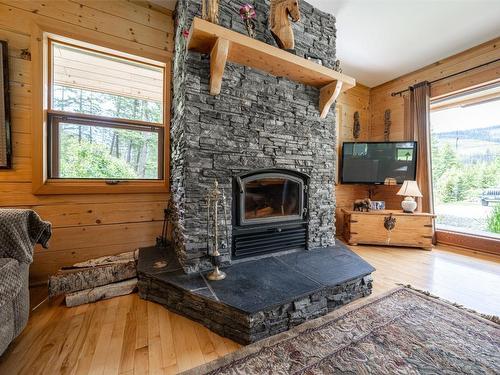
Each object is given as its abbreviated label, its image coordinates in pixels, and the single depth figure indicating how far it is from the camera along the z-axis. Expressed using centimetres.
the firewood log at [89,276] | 158
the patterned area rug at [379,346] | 108
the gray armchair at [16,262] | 104
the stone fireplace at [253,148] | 167
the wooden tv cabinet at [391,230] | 290
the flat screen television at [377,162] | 316
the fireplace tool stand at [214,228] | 156
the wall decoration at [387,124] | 365
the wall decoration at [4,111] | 163
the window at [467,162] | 280
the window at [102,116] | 188
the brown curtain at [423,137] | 308
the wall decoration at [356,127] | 373
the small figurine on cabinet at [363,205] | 315
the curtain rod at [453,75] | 258
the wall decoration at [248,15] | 174
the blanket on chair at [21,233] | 116
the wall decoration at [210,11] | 151
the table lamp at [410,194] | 294
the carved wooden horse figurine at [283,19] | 176
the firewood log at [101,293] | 156
